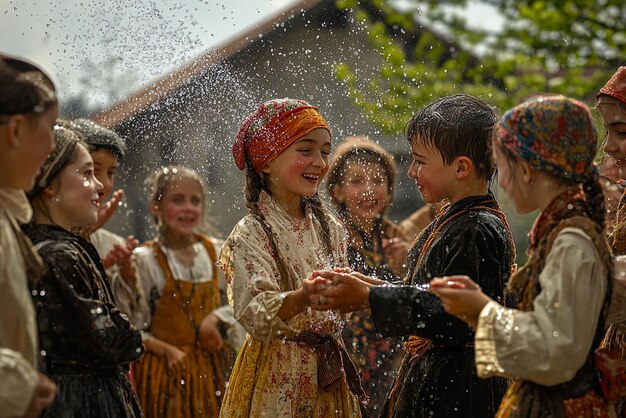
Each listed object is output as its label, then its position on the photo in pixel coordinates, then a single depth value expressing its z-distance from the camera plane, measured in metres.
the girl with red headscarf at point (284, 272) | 4.29
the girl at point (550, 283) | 3.13
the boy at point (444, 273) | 4.03
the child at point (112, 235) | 5.53
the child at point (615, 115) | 4.75
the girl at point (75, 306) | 3.86
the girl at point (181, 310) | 6.60
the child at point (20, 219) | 2.69
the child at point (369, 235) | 6.35
